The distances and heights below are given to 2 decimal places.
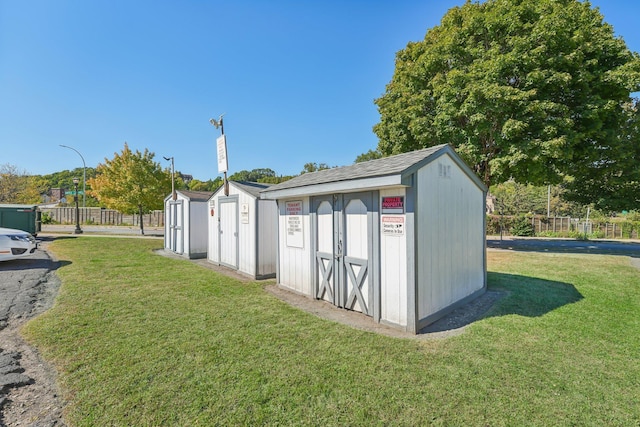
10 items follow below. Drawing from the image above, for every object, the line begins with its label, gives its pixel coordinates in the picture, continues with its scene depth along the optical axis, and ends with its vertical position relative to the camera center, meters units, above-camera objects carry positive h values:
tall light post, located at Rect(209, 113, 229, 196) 8.73 +1.92
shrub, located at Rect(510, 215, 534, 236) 22.33 -1.18
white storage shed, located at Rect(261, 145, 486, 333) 4.12 -0.39
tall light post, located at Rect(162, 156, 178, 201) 11.80 +0.76
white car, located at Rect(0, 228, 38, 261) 8.05 -0.81
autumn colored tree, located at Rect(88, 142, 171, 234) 17.91 +2.01
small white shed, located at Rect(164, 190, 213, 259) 10.89 -0.36
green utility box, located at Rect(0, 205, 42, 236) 12.76 -0.05
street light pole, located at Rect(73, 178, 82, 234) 19.08 -0.54
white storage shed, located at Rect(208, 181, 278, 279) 7.73 -0.46
